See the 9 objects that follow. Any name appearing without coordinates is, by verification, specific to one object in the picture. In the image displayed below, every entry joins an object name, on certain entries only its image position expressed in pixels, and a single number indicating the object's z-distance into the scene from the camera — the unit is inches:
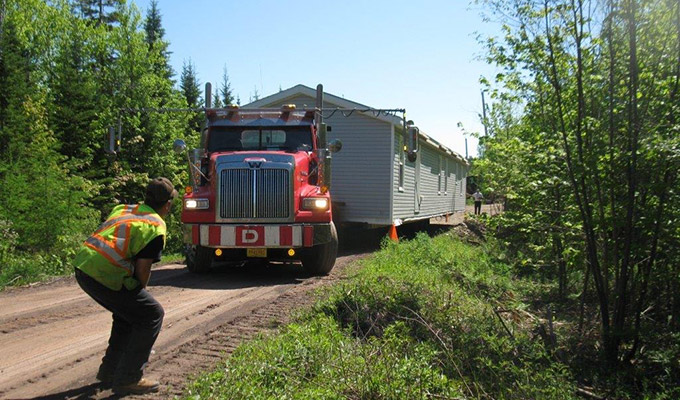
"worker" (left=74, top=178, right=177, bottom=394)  158.6
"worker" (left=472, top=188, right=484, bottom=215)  1108.1
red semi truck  374.0
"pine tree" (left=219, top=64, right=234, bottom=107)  1595.7
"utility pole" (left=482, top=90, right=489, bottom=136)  522.8
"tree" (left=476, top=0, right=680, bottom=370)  224.4
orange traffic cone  610.1
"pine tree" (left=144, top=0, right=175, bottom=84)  1446.4
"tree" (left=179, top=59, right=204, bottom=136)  1446.9
